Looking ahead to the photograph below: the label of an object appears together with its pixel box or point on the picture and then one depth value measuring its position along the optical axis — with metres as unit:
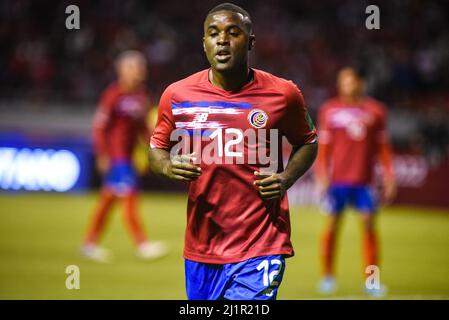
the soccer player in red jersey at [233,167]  10.09
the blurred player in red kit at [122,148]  23.12
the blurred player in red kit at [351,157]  19.58
